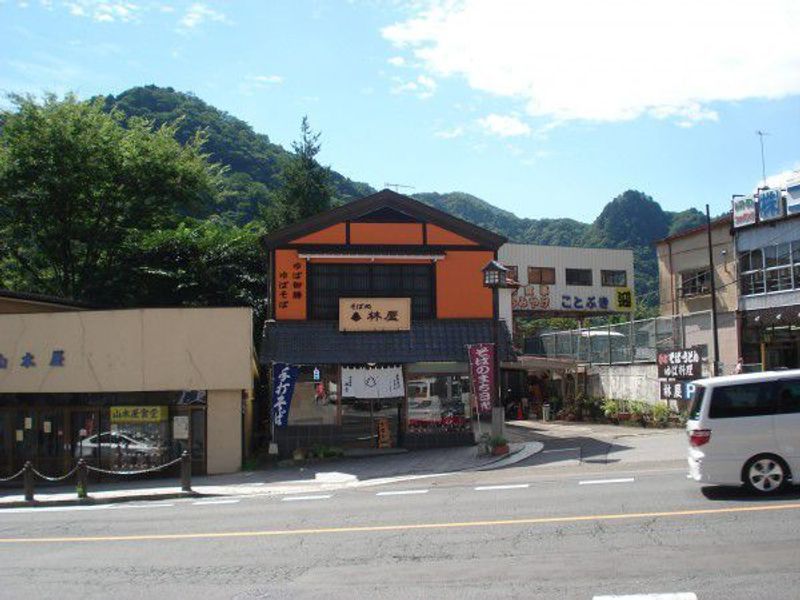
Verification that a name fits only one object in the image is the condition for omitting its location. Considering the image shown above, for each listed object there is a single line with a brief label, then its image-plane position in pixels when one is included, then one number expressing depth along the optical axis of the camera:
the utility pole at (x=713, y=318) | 25.92
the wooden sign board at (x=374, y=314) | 23.69
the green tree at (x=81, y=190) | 31.03
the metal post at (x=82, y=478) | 18.80
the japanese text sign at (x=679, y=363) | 25.62
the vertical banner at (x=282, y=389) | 22.83
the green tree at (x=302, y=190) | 43.88
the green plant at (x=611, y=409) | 27.85
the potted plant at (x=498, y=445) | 20.98
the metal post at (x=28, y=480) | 18.53
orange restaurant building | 23.27
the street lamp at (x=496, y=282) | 21.23
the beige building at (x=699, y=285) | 29.84
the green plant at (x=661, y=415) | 25.77
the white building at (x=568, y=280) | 45.41
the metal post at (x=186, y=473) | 18.50
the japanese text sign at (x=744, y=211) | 29.86
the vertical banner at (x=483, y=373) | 22.27
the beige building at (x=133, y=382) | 22.30
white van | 11.33
